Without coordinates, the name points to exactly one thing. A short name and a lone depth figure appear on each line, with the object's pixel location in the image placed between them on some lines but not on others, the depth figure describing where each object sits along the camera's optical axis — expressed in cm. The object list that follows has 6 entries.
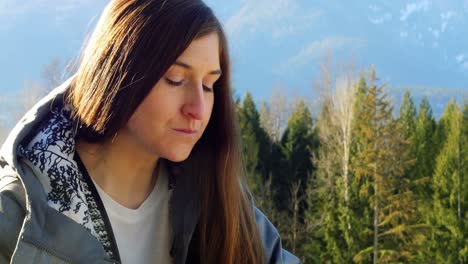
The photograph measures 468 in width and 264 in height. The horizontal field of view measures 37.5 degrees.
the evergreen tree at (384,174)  1741
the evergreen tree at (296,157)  2230
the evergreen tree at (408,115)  2354
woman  134
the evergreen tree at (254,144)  2017
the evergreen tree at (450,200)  1972
